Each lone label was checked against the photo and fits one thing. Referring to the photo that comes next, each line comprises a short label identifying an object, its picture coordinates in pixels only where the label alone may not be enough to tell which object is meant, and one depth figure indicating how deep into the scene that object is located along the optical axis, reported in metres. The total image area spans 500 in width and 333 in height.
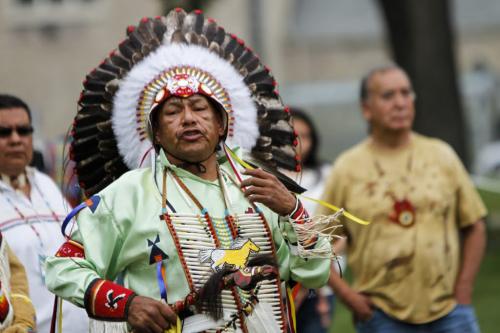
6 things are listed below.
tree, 31.92
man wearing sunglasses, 13.52
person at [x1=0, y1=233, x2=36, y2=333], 11.90
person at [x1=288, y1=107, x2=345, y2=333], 16.67
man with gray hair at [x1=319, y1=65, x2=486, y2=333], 14.42
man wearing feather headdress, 10.23
